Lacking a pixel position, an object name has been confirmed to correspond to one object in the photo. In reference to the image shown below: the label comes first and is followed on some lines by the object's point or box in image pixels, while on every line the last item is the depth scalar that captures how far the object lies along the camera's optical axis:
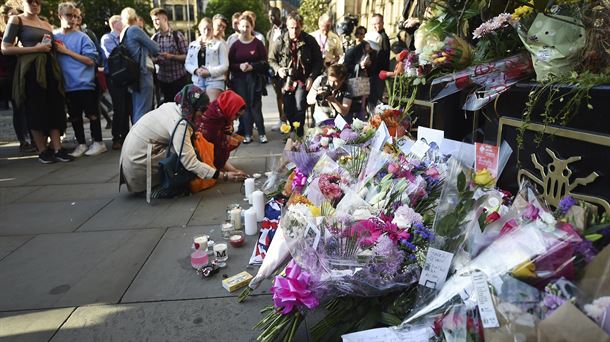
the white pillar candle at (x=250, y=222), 3.32
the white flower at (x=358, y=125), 3.43
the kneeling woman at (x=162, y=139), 4.09
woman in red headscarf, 4.53
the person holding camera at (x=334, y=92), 5.51
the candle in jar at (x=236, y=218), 3.41
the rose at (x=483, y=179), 1.81
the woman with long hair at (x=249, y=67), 6.57
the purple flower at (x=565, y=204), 1.44
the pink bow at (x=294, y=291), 1.69
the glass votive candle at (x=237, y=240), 3.08
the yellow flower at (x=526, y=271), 1.21
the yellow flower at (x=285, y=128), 3.37
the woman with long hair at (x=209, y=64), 6.42
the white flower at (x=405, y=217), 1.79
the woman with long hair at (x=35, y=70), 5.42
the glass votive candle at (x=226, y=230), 3.32
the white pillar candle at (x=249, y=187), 4.11
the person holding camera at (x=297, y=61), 6.40
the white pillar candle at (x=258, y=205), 3.54
